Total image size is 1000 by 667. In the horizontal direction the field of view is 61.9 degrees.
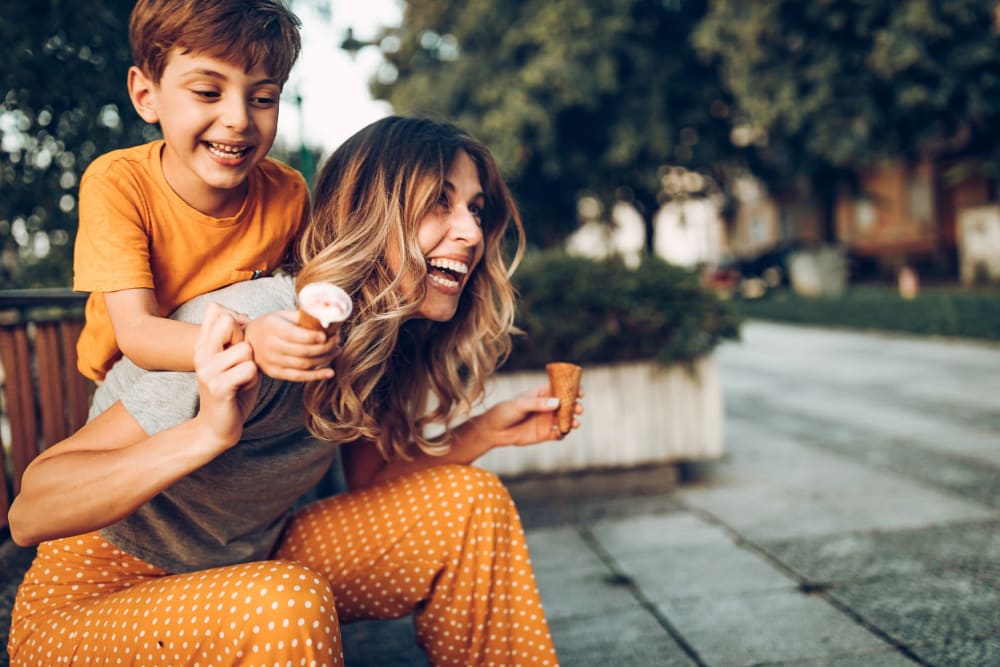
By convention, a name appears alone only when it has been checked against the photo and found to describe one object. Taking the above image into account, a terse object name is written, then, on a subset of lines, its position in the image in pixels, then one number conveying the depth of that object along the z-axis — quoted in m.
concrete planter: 4.88
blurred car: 26.31
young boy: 1.51
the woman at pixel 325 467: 1.38
